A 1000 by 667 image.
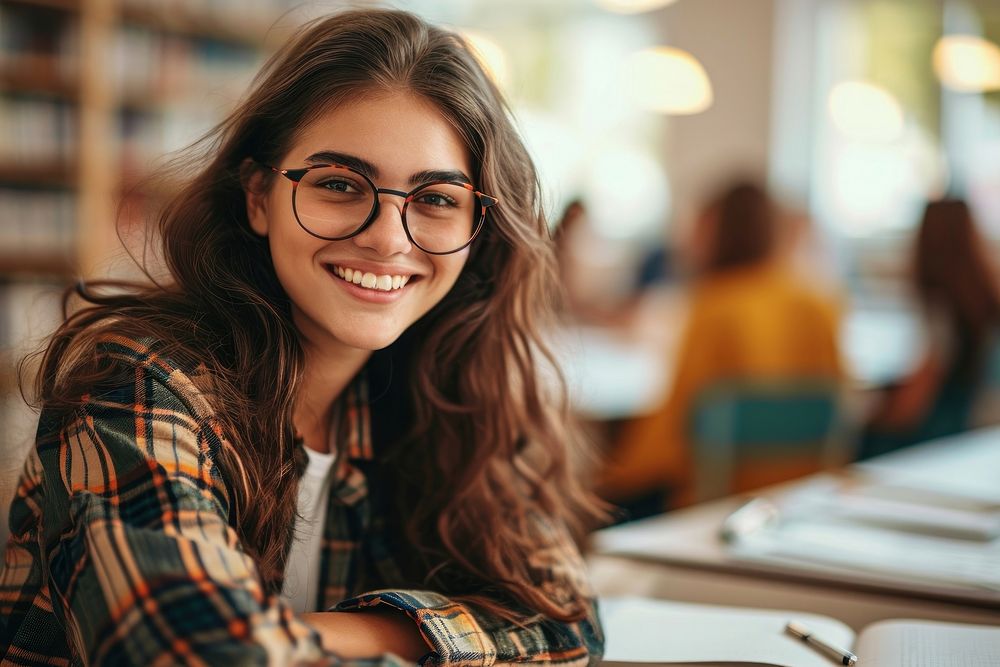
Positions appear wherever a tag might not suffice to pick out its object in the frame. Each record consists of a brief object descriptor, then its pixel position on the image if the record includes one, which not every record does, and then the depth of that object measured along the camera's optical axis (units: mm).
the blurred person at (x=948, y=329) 3350
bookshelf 3734
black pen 1040
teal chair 2961
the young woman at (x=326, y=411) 821
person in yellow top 3092
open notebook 1033
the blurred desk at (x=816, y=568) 1283
